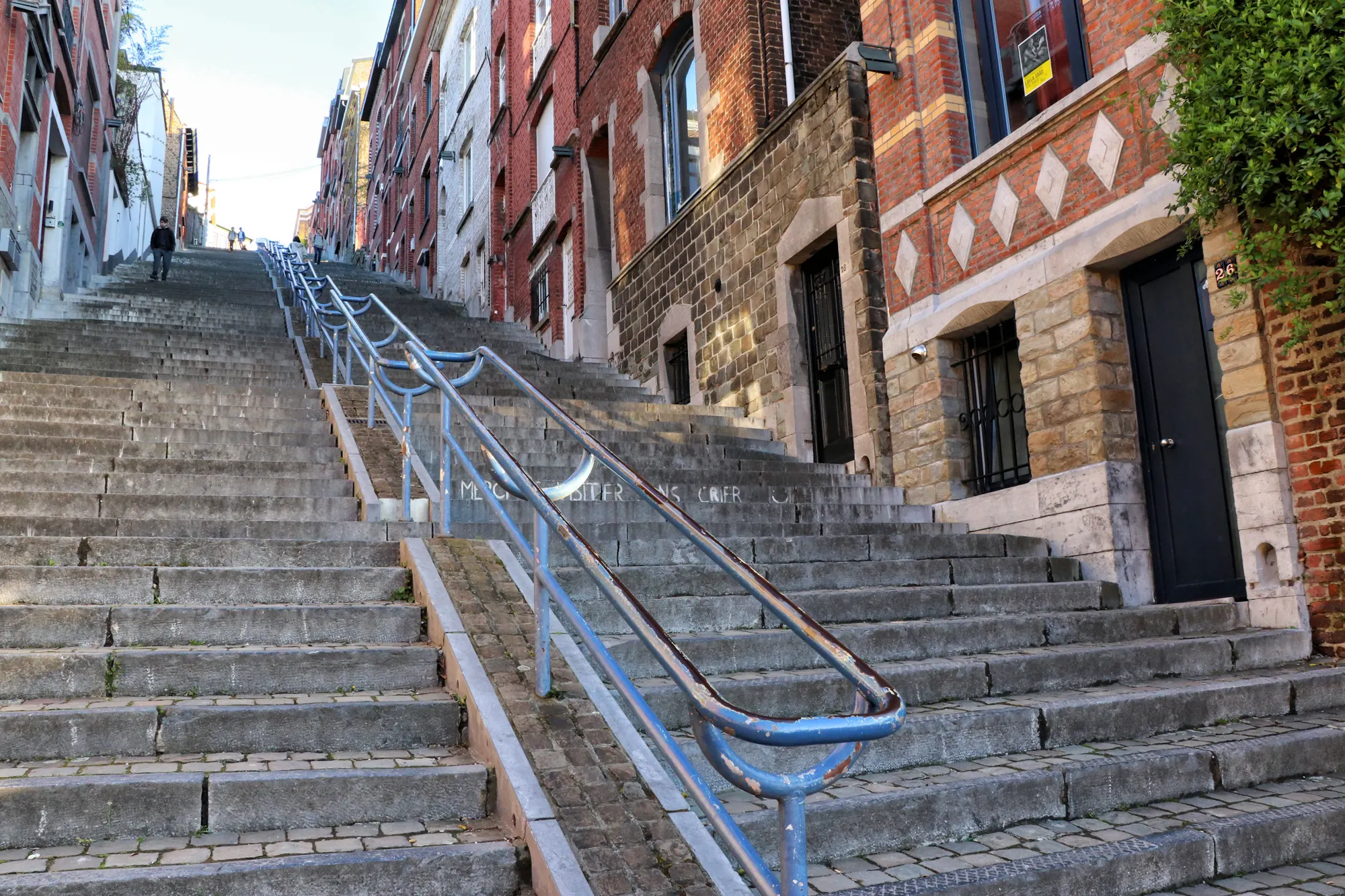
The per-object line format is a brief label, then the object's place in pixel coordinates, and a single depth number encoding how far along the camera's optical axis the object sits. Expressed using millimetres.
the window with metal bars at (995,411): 7855
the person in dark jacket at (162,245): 21141
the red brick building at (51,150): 13773
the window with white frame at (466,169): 28391
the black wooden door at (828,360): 10062
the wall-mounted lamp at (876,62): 8898
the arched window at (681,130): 14172
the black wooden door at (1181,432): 6270
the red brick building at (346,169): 52281
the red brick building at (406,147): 33844
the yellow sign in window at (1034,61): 7918
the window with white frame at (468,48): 28292
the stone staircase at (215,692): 2814
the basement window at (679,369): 13570
